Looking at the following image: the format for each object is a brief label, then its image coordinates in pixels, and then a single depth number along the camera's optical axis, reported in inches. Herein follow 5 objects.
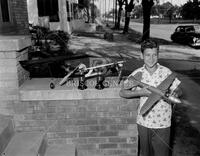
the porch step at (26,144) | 115.6
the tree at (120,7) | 1535.1
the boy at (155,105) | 99.5
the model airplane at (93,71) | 132.3
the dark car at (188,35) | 700.9
